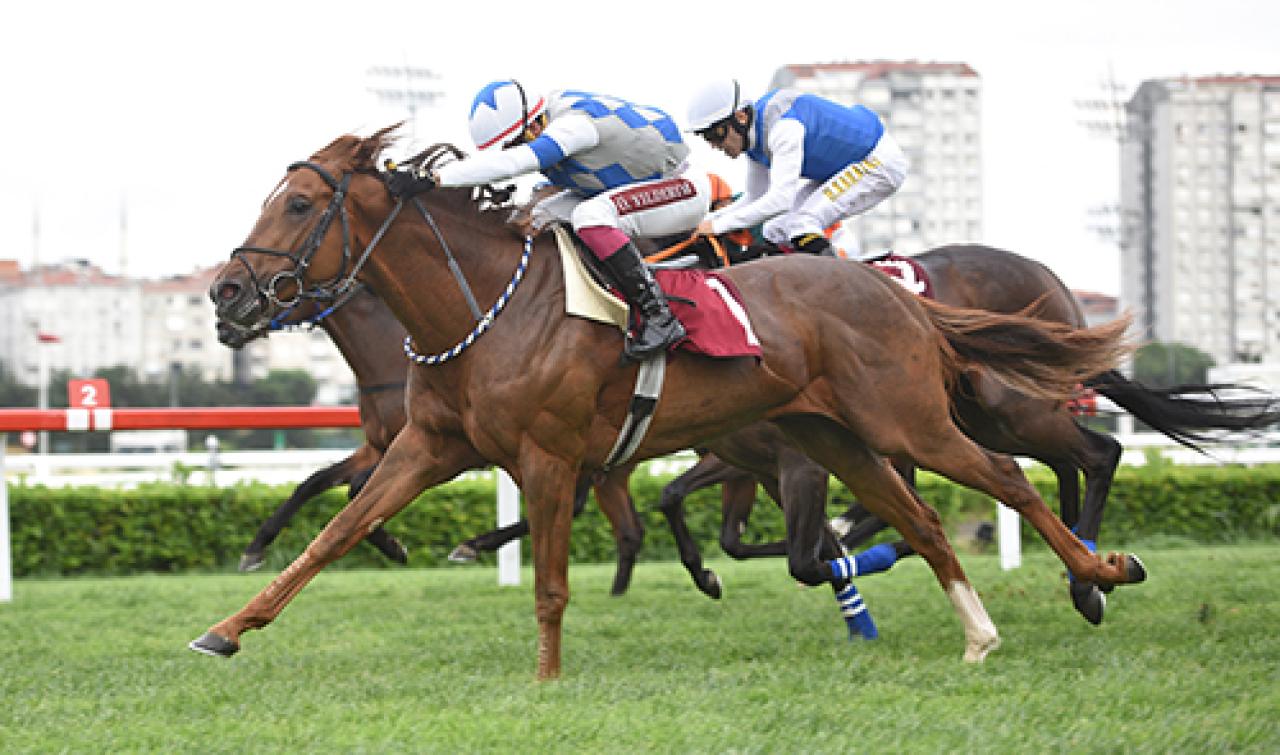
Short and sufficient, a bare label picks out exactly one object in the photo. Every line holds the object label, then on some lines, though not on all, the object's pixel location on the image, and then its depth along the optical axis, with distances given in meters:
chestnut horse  9.23
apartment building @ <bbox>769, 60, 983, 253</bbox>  172.00
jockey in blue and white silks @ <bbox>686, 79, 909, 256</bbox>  11.99
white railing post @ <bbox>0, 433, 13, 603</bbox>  16.09
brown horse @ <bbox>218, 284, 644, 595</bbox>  13.59
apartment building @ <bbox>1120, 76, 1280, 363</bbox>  148.12
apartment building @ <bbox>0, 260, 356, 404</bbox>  100.75
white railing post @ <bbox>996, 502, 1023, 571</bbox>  17.09
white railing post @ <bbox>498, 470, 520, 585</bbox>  16.38
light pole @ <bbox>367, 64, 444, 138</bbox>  73.56
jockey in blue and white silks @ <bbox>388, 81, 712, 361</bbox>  9.32
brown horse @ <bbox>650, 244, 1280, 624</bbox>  12.20
